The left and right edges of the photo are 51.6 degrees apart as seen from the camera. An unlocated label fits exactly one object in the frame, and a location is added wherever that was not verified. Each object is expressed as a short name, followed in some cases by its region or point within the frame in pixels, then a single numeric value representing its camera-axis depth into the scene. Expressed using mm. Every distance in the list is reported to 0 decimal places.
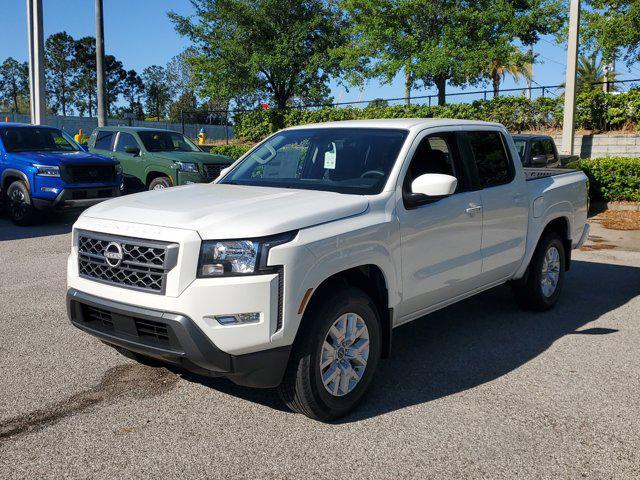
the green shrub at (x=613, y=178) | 14176
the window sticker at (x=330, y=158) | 4926
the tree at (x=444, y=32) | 23234
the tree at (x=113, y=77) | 86688
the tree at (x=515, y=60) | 23469
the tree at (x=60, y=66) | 81562
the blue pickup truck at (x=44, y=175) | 11719
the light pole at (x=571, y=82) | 15860
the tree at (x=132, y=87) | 89562
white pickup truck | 3600
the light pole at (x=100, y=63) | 19812
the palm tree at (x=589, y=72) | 54031
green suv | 13531
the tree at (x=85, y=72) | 80938
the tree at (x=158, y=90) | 80312
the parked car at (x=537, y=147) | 13145
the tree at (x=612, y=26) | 19141
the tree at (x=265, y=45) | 29219
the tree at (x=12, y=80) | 87812
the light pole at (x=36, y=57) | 18453
